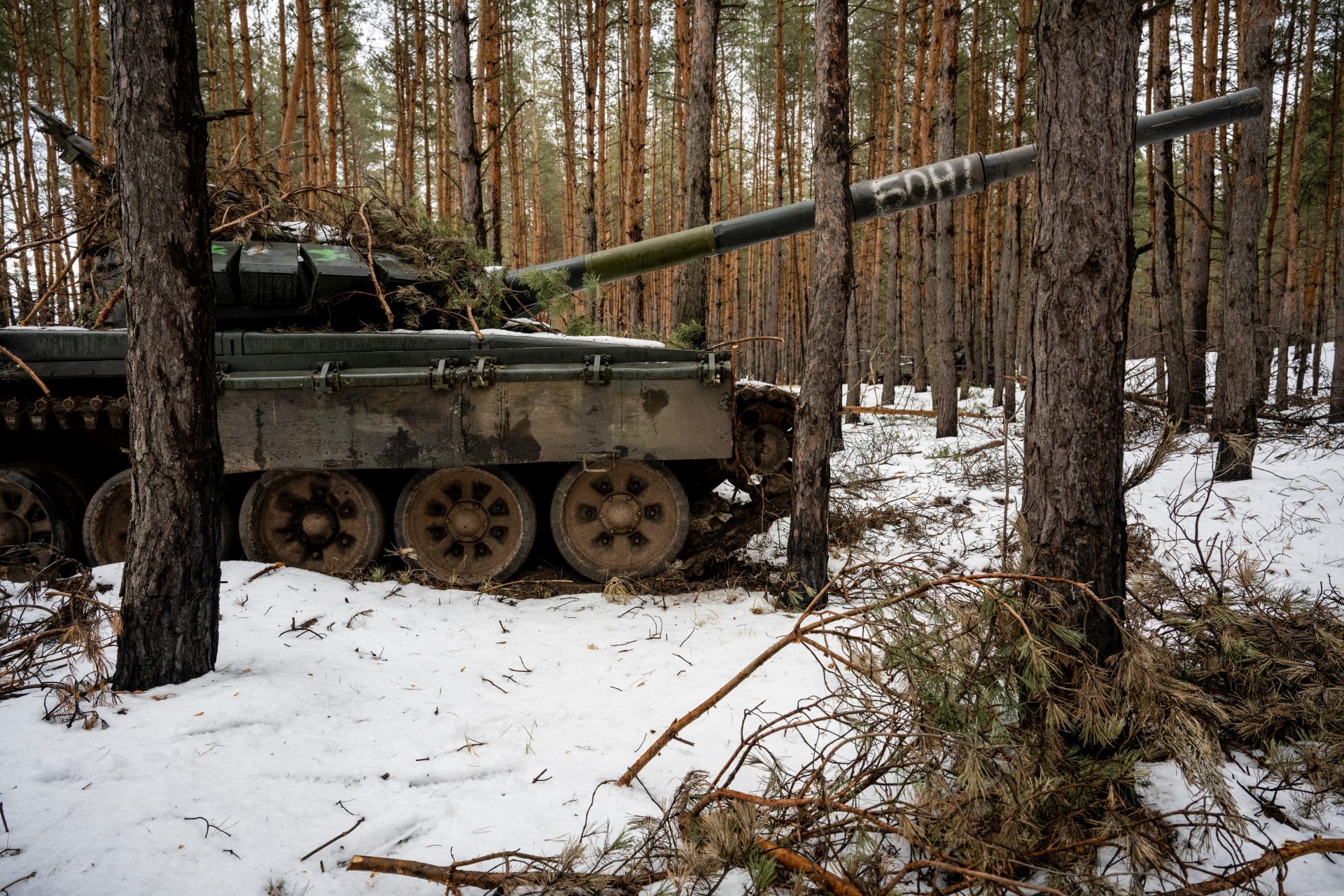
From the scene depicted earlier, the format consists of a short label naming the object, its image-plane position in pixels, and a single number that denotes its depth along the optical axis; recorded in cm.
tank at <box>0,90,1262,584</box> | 459
